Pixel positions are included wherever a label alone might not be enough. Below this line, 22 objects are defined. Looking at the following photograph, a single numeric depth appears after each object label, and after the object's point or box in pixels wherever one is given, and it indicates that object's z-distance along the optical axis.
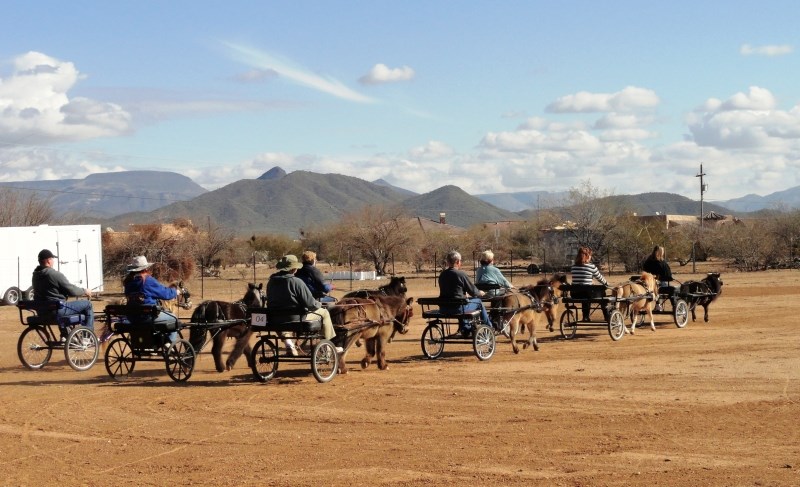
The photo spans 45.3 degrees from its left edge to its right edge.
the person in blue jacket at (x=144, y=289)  13.99
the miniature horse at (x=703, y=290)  22.19
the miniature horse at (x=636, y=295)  19.30
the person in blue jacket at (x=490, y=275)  17.22
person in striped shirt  18.84
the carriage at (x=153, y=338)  13.80
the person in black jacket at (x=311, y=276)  15.26
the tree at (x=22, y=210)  62.69
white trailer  34.38
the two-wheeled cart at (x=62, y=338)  15.03
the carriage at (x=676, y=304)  21.34
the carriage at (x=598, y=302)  18.53
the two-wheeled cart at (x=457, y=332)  15.69
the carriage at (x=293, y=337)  13.52
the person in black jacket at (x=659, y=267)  21.61
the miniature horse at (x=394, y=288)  17.73
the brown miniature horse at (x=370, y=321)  14.59
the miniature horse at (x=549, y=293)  18.22
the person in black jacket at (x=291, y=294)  13.55
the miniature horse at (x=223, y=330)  14.55
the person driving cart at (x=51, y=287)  15.12
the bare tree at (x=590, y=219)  58.62
